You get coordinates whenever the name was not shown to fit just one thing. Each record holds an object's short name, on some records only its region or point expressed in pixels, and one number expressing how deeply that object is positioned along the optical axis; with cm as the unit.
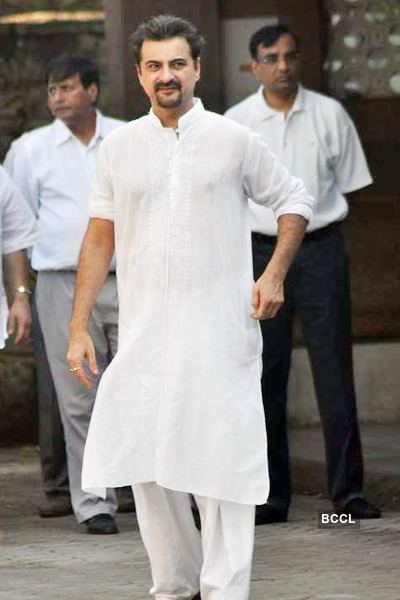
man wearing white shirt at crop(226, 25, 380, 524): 1404
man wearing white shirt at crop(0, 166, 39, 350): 1396
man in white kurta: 1083
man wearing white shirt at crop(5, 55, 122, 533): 1434
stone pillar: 1659
